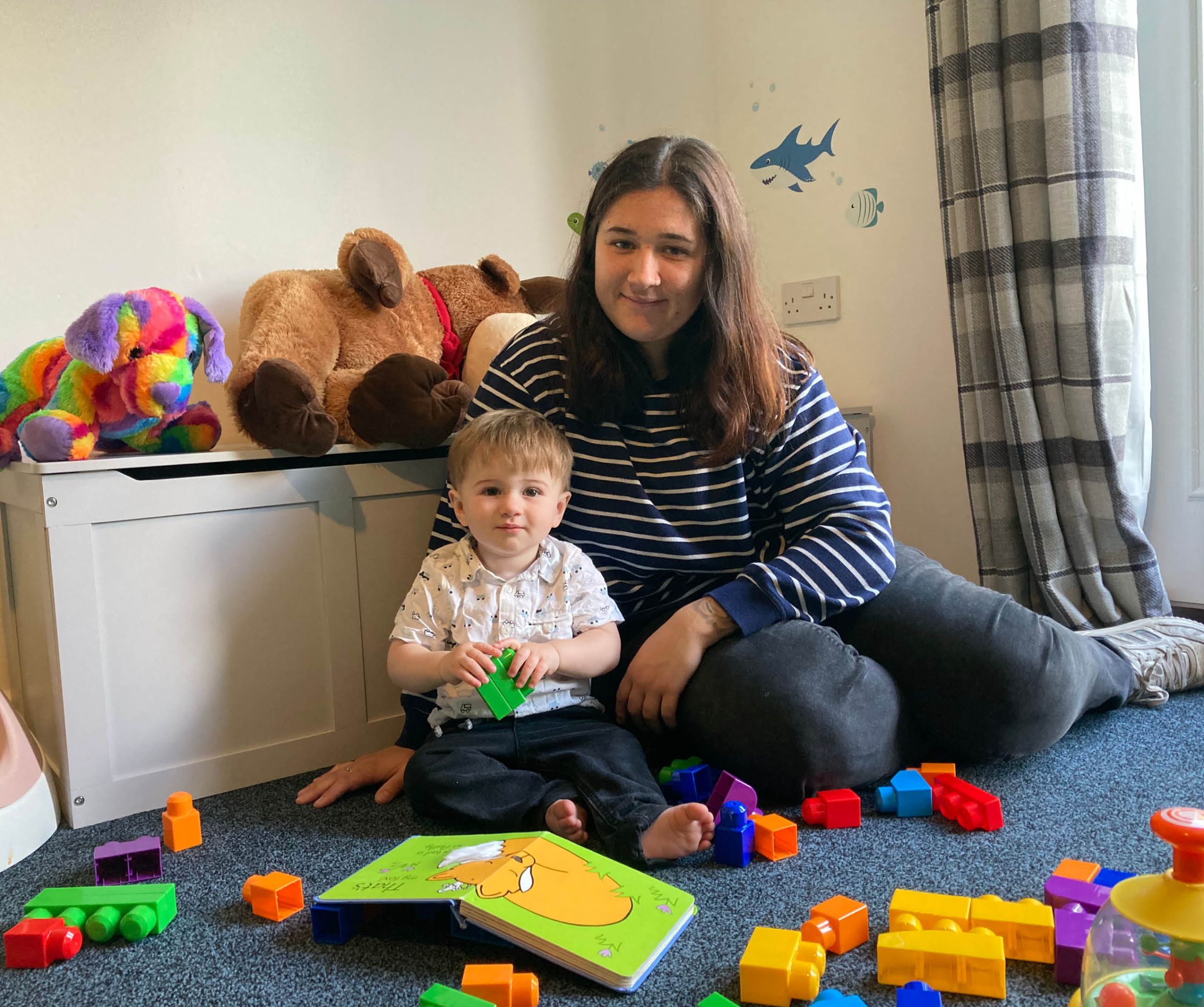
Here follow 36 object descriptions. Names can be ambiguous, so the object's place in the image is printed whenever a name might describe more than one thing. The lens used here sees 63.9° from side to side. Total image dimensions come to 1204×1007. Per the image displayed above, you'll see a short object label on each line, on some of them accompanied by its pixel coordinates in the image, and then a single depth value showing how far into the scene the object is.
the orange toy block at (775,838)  0.97
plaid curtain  1.61
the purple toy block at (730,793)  1.04
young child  1.04
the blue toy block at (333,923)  0.84
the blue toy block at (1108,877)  0.86
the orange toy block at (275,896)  0.89
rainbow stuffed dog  1.16
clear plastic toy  0.52
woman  1.13
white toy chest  1.17
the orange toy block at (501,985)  0.72
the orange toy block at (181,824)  1.06
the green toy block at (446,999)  0.68
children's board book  0.76
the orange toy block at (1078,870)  0.86
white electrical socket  2.16
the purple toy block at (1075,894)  0.81
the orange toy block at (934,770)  1.13
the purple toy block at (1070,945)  0.73
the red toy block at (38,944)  0.83
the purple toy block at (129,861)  0.97
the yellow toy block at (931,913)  0.79
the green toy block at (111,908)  0.86
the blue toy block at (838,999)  0.69
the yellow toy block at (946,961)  0.73
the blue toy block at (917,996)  0.68
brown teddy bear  1.30
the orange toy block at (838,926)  0.79
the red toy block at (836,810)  1.05
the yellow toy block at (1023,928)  0.77
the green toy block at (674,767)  1.15
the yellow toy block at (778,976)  0.72
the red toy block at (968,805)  1.02
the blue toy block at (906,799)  1.07
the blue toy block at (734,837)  0.96
